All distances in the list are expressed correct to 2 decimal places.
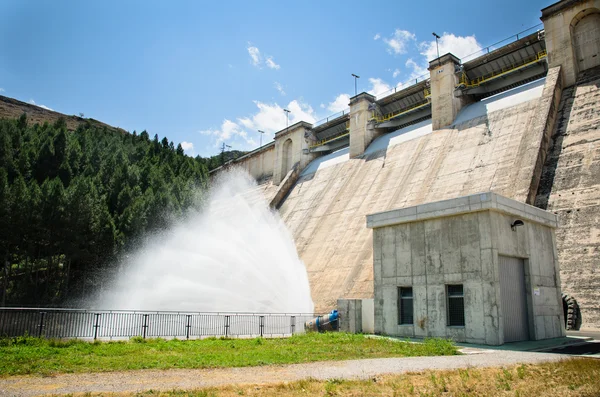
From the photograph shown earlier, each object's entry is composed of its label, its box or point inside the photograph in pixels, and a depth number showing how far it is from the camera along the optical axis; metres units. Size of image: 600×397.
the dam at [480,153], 22.02
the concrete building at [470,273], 15.15
